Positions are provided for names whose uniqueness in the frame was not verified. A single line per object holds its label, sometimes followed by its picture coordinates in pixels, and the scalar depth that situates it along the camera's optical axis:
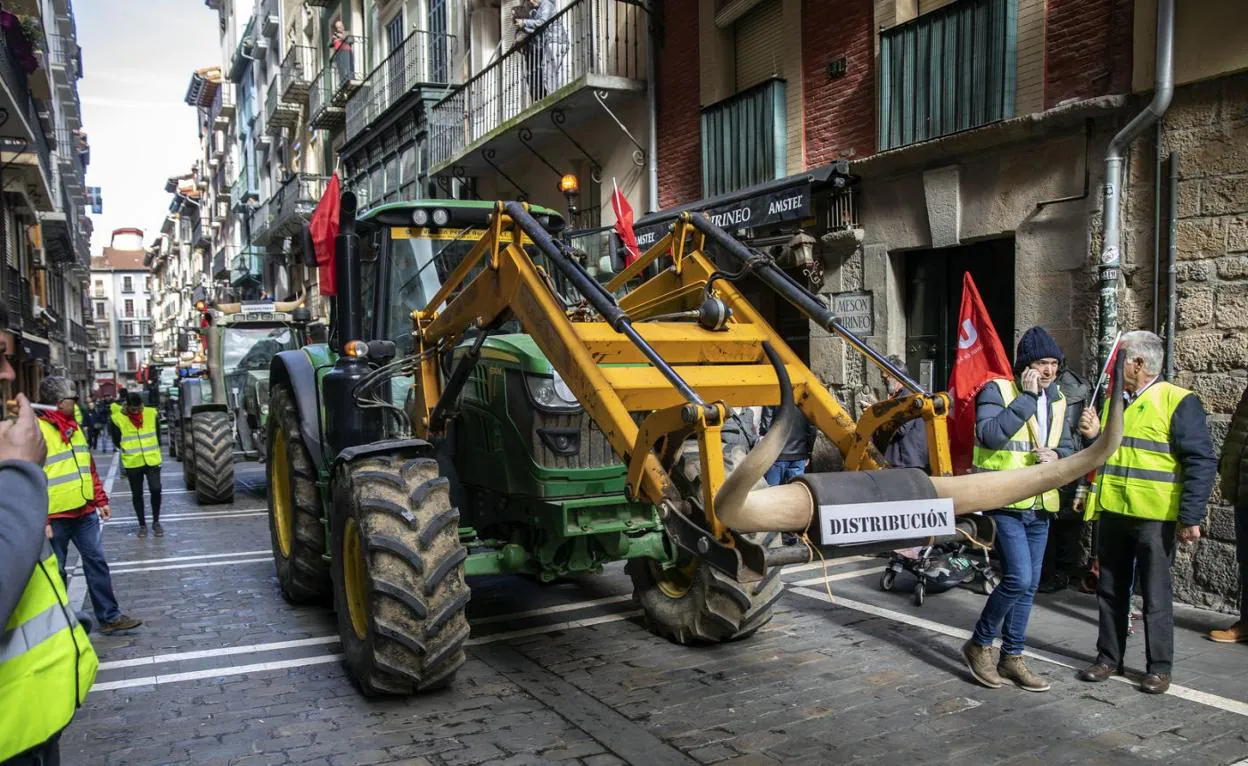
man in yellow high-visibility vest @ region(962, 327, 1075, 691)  4.77
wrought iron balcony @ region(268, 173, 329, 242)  26.61
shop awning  9.59
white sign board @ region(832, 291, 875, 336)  9.60
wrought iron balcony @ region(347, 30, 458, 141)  18.36
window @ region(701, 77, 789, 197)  10.53
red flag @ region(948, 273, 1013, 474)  6.67
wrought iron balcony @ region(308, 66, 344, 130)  25.04
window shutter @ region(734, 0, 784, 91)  10.84
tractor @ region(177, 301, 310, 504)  12.29
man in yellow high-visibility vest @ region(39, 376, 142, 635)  5.88
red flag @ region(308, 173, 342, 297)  5.92
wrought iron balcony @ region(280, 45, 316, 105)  28.95
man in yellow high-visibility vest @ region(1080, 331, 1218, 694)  4.77
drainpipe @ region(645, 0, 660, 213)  12.62
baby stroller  6.61
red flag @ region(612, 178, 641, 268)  9.08
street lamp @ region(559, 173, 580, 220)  7.79
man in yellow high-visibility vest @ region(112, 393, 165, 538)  10.11
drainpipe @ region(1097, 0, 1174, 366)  6.87
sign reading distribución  3.19
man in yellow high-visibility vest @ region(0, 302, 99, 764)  2.05
